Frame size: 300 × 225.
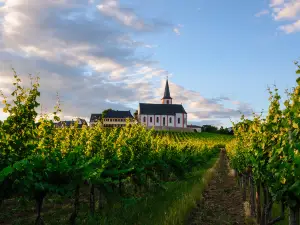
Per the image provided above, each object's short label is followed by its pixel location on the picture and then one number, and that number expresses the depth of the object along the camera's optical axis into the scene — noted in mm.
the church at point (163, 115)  107438
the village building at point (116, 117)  105375
